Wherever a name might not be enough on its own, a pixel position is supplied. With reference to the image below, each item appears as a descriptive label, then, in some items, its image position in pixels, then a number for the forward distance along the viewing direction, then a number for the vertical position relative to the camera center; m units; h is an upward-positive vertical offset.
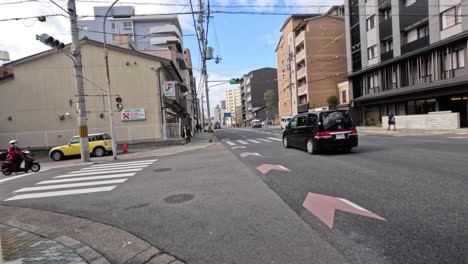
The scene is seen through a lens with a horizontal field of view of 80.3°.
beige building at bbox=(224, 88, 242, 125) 133.98 +10.23
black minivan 10.71 -0.60
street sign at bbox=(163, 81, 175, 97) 23.73 +3.11
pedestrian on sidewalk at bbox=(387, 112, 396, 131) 24.41 -0.70
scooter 11.55 -1.32
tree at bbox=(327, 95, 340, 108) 41.70 +2.22
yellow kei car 17.34 -1.08
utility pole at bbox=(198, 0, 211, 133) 18.29 +5.63
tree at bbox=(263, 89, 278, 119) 76.75 +5.70
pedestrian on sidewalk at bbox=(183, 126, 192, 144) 23.79 -0.94
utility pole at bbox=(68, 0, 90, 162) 14.45 +2.41
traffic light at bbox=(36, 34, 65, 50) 12.75 +4.32
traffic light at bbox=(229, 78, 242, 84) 25.23 +3.72
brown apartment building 47.75 +10.29
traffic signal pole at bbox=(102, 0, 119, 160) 15.66 -0.21
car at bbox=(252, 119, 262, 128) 66.69 -0.87
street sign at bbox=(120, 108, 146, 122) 23.00 +1.07
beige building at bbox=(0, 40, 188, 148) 22.02 +2.79
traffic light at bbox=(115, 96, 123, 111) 16.27 +1.49
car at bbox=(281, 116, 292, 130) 44.34 -0.20
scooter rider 11.59 -0.89
